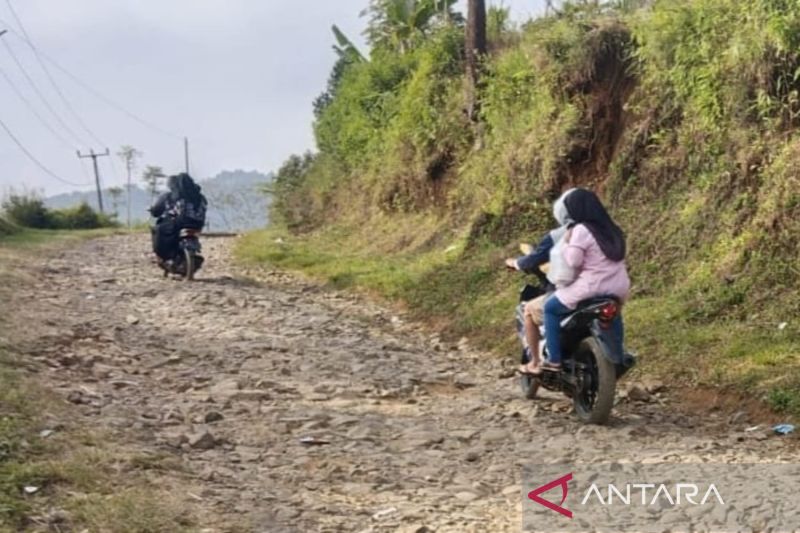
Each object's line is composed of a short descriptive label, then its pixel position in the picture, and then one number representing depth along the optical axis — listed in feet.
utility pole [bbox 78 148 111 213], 197.88
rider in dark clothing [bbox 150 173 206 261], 46.19
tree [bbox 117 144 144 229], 211.20
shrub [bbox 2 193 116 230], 131.81
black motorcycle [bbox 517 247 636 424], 19.21
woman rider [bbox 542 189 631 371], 19.25
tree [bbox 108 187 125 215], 210.86
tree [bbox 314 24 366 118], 92.86
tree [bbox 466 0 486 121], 53.31
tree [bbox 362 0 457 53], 80.28
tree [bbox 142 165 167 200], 191.23
